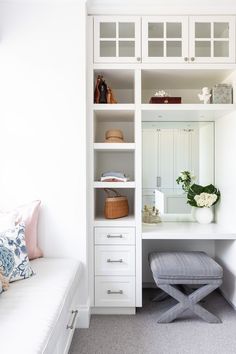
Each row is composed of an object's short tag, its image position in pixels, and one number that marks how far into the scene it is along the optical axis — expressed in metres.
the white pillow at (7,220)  2.06
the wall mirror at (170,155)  2.98
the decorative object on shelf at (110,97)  2.51
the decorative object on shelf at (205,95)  2.54
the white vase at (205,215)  2.88
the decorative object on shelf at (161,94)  2.55
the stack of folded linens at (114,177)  2.53
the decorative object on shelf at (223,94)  2.50
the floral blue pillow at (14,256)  1.77
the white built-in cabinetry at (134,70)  2.43
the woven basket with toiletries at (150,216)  2.88
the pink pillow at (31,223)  2.22
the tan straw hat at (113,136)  2.62
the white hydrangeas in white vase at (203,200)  2.84
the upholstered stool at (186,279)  2.32
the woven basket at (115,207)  2.56
